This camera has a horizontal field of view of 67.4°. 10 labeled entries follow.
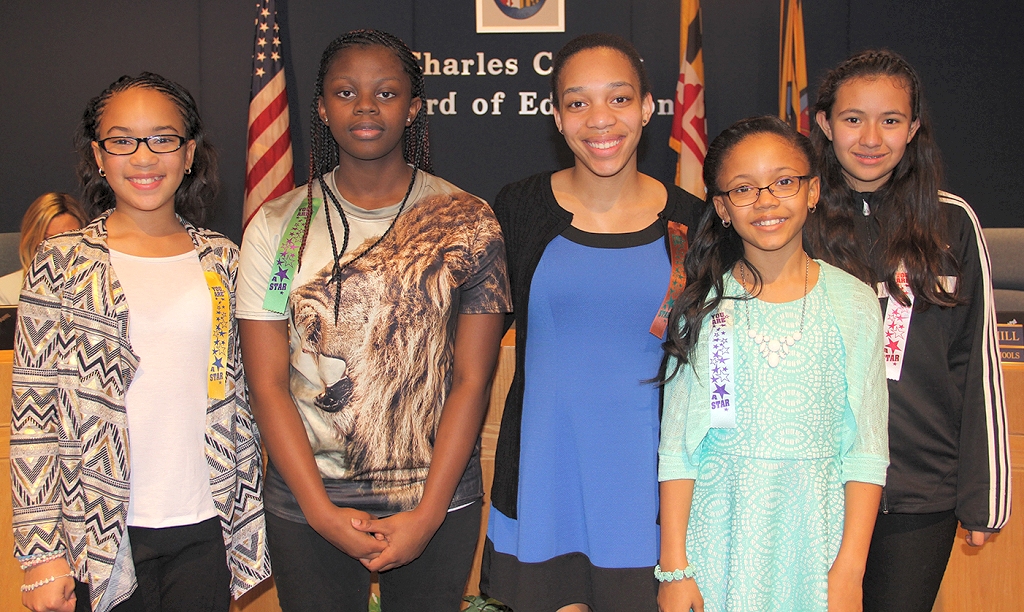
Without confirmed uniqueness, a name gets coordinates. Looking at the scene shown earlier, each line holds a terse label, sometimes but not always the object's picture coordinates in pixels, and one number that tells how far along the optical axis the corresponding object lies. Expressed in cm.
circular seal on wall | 493
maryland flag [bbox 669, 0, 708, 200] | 459
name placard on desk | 251
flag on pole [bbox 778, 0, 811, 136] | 448
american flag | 460
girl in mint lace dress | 158
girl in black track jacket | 174
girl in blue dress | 166
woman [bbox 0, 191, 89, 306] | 406
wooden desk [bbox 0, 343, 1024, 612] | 239
